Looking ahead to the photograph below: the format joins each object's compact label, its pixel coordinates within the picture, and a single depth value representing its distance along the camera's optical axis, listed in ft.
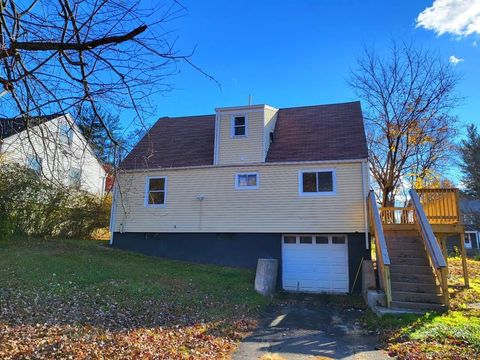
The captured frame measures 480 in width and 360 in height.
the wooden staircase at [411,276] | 29.40
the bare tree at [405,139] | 59.36
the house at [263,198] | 44.73
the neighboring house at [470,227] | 98.38
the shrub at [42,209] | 51.11
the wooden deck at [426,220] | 33.91
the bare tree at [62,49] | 11.17
